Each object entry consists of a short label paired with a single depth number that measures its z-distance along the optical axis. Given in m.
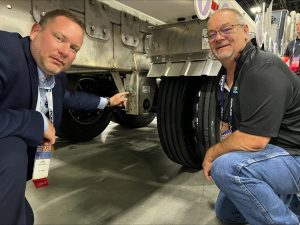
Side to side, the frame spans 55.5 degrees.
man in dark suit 0.91
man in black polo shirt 1.19
